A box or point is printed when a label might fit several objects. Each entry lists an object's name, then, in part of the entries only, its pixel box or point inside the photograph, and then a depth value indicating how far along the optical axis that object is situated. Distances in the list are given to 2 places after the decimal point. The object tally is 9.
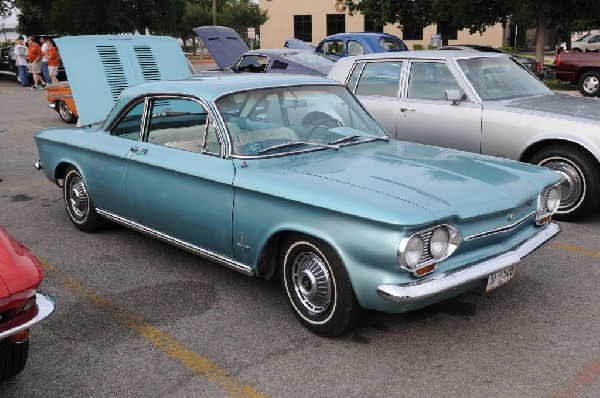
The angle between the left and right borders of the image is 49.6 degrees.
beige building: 52.53
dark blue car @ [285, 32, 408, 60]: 17.62
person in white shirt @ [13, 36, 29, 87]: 23.33
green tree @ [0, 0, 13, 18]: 37.50
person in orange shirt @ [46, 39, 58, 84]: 19.92
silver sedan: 6.31
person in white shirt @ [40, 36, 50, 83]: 21.71
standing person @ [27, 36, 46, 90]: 21.84
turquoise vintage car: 3.57
